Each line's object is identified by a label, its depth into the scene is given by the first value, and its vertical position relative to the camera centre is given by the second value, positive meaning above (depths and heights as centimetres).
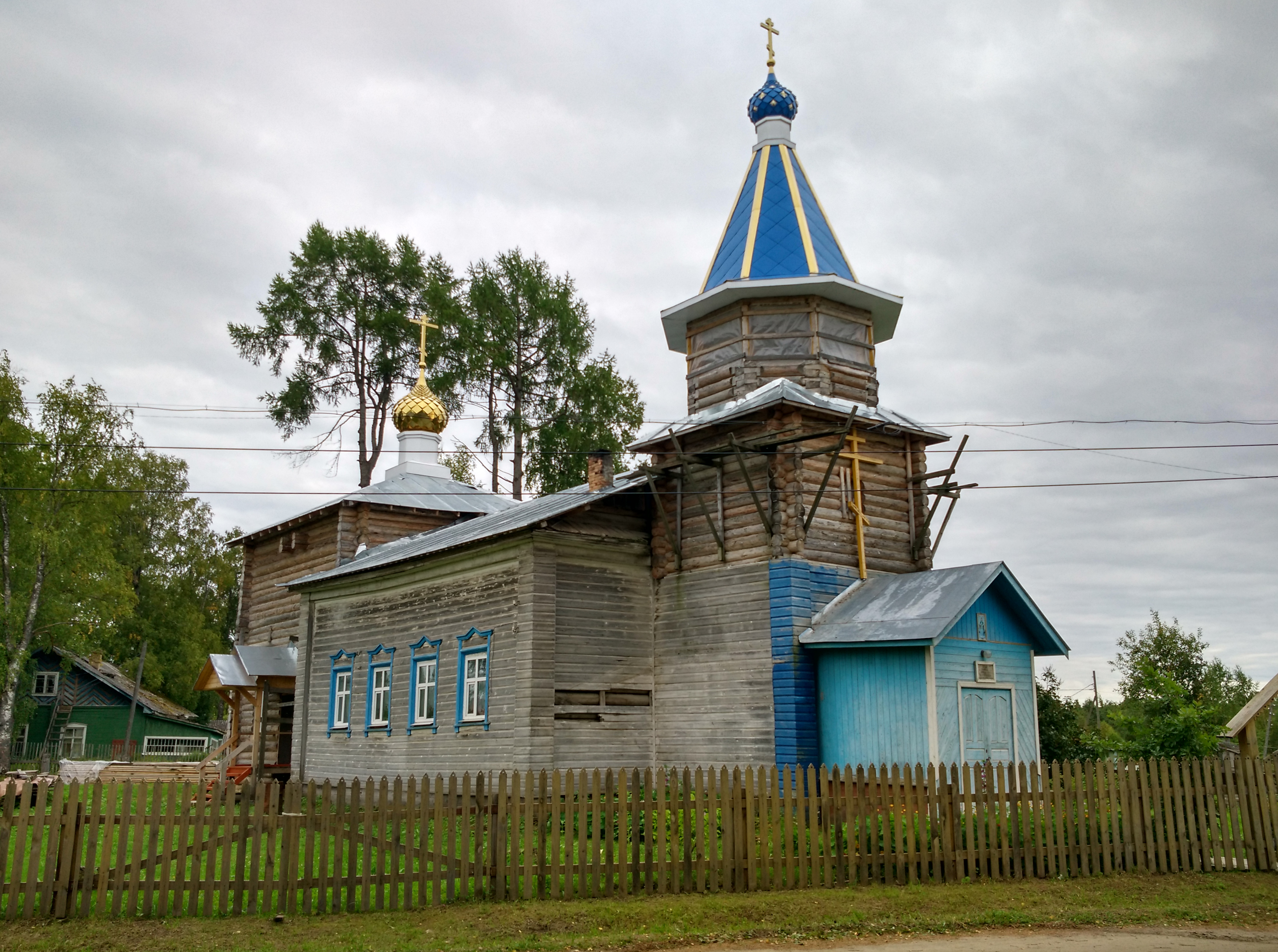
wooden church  1596 +223
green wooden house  4659 +36
